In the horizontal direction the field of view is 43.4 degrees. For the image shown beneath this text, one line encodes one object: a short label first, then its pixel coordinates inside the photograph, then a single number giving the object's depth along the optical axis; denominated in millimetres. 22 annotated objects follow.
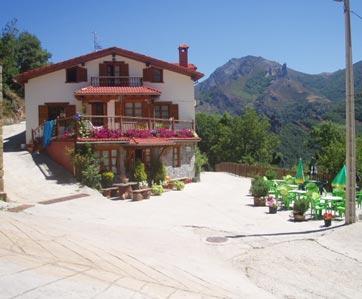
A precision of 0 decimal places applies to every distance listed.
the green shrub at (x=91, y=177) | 21781
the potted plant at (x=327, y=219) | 15117
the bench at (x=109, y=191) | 21688
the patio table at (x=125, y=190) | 21542
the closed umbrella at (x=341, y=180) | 18953
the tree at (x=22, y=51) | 47772
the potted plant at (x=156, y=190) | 22875
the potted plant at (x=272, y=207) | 18078
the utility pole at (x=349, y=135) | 14906
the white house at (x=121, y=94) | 27656
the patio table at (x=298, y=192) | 19312
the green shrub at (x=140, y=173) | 23453
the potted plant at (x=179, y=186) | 25128
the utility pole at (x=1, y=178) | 15281
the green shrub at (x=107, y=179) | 22391
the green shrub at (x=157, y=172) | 24906
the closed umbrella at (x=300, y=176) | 23948
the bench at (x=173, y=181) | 25284
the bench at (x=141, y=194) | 20906
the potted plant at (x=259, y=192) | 19938
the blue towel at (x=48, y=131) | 25064
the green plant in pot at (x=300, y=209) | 16422
